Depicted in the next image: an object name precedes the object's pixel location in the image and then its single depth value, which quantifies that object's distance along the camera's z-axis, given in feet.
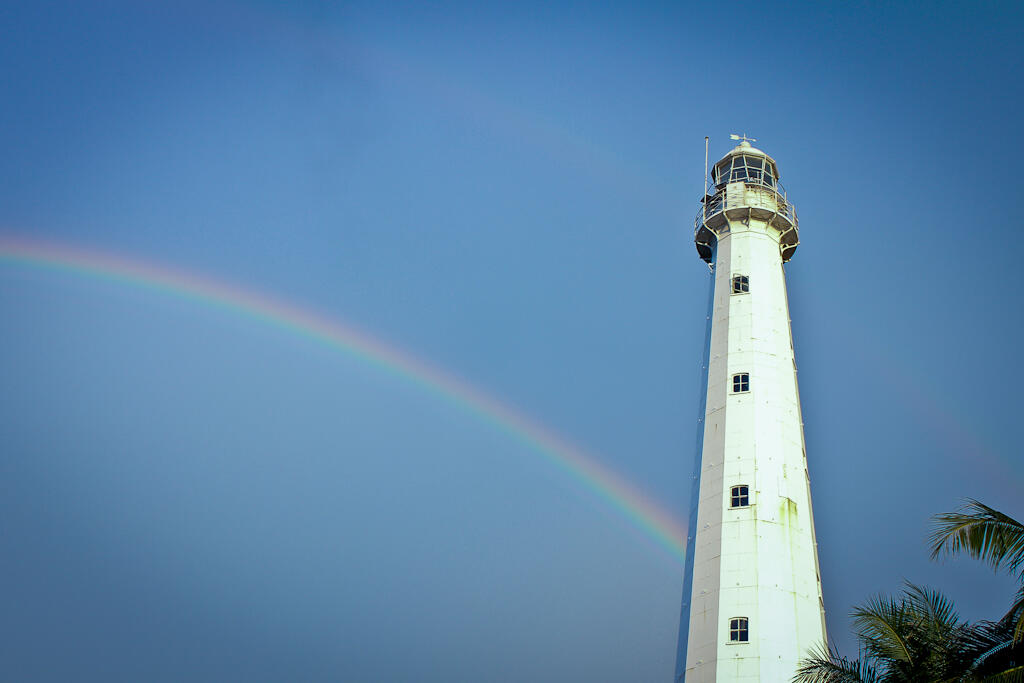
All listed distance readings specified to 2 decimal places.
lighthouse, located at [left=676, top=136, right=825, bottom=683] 127.13
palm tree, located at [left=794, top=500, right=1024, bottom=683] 67.92
